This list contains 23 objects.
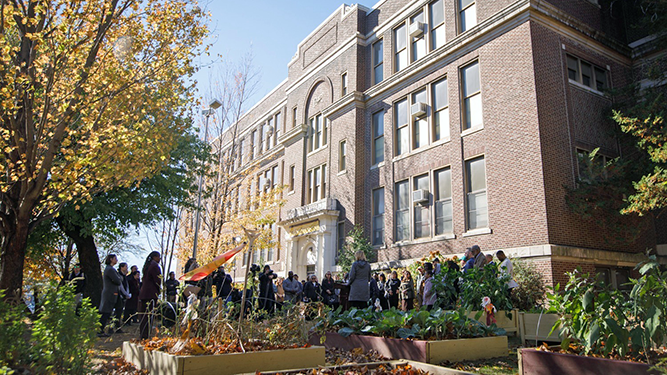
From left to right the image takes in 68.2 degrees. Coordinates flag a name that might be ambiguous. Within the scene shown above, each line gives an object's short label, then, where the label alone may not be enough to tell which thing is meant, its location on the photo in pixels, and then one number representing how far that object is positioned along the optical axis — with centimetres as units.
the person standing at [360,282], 1146
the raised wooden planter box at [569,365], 420
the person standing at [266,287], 1324
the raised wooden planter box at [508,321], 914
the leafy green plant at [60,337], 480
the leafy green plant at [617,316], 445
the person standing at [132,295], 1352
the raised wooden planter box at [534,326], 806
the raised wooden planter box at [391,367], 536
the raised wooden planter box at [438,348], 649
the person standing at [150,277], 1010
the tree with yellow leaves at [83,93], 866
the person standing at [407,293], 1427
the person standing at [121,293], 1289
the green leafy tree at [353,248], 2192
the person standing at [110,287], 1164
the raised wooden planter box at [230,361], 534
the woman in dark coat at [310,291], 1700
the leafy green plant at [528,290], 1406
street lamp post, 2127
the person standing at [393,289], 1522
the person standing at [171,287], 1284
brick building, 1588
